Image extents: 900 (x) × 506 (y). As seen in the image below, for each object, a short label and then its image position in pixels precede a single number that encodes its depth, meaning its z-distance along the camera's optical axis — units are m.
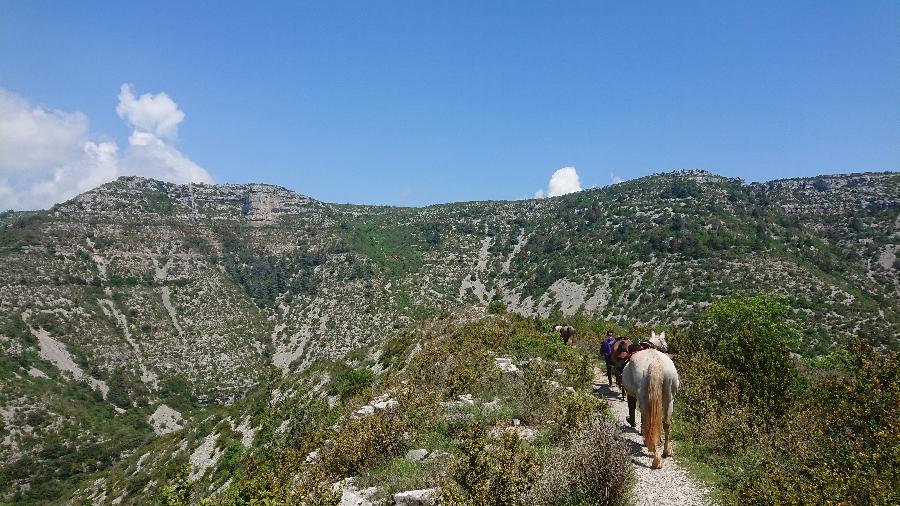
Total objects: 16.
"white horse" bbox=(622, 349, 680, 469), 8.41
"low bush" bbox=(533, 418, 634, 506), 6.52
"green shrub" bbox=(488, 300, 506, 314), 34.68
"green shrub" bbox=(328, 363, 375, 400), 23.62
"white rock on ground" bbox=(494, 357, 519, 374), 14.82
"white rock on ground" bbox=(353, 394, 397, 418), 12.98
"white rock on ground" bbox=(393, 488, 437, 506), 7.14
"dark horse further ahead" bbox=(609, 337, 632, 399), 13.34
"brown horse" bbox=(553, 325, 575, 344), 20.34
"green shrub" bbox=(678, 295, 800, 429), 10.81
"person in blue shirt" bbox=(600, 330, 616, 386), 15.08
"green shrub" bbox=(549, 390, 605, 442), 9.03
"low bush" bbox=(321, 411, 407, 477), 9.20
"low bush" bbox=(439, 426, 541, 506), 5.76
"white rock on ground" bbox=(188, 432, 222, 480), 26.70
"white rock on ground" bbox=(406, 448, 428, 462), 9.19
